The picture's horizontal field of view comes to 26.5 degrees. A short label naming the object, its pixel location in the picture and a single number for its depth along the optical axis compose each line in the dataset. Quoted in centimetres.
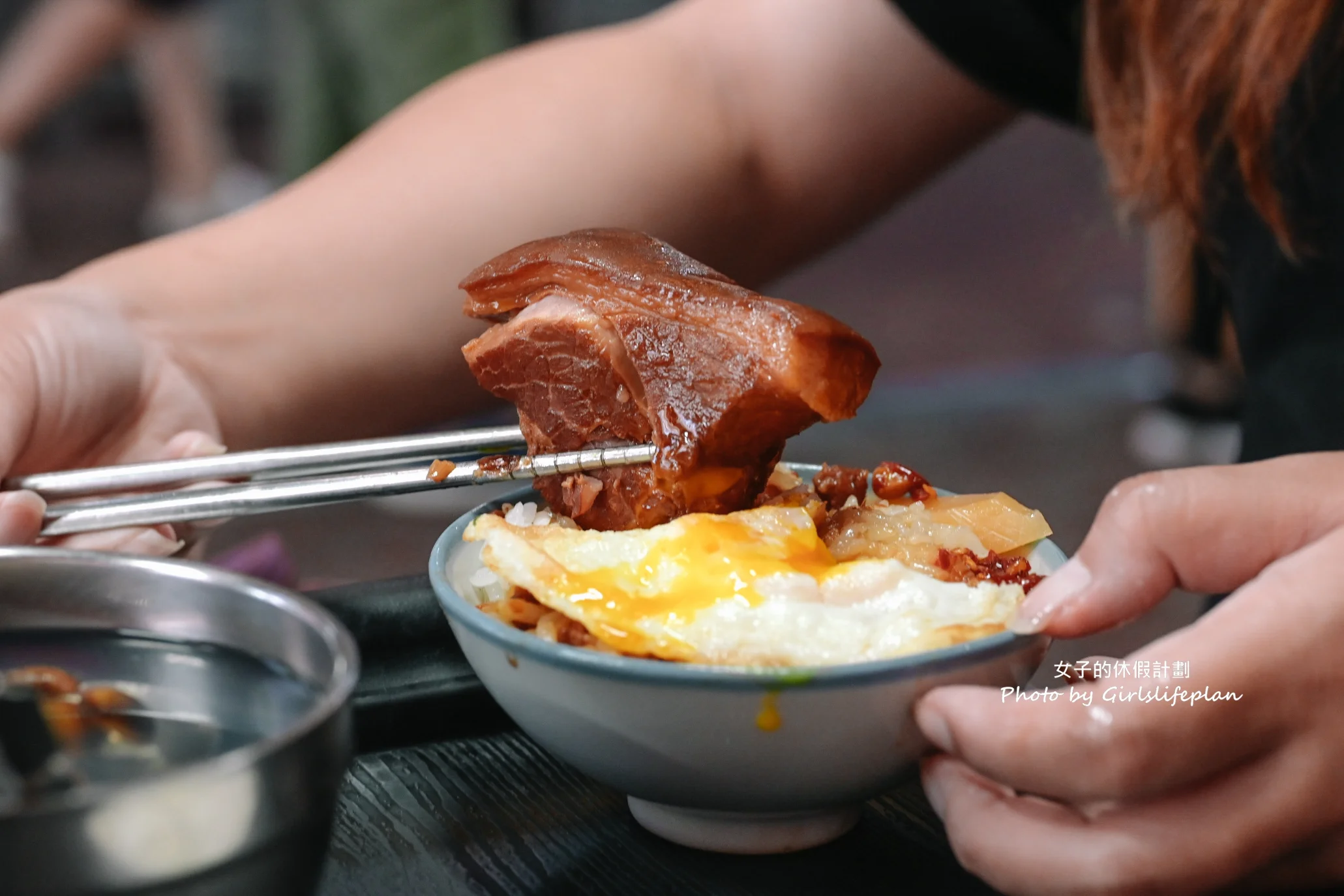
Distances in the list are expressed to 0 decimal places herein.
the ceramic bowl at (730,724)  49
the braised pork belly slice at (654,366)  54
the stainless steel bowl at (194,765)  44
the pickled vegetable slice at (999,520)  55
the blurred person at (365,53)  138
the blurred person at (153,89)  247
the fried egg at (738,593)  51
